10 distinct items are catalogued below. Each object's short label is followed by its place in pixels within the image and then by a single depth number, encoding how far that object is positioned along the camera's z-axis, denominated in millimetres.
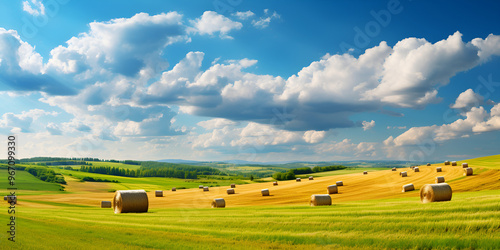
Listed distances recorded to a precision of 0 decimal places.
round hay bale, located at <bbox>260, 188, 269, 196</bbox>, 48100
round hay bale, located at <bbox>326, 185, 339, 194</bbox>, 43250
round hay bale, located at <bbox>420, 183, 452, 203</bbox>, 22094
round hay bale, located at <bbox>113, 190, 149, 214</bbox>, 27828
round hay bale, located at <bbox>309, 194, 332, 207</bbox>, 26864
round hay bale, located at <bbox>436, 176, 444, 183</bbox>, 37875
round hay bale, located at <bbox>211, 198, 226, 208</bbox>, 34219
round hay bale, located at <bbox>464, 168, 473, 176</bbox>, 43375
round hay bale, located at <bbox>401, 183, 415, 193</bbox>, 36438
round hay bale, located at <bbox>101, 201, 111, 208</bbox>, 42297
